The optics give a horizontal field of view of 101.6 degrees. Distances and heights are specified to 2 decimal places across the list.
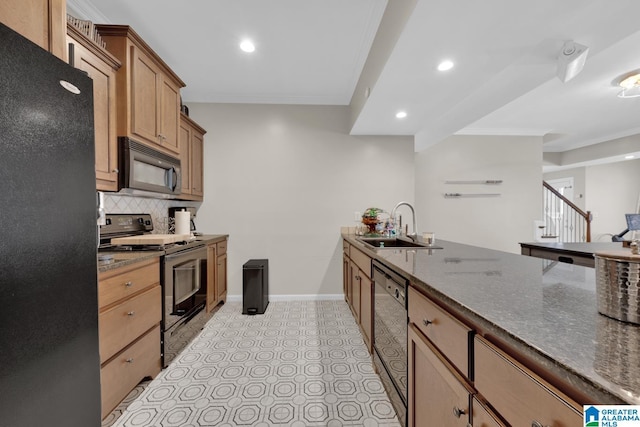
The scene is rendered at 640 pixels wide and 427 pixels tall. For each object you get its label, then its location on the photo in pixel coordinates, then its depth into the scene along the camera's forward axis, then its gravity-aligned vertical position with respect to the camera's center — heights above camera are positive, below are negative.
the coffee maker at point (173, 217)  3.11 -0.05
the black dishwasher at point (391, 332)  1.27 -0.68
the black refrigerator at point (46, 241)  0.74 -0.09
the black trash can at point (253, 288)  3.00 -0.88
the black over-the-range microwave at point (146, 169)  1.86 +0.36
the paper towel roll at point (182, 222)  2.69 -0.10
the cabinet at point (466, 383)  0.51 -0.45
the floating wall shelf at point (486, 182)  4.41 +0.51
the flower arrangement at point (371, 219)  3.10 -0.08
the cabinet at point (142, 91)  1.88 +0.98
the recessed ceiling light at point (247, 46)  2.38 +1.56
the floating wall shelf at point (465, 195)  4.40 +0.29
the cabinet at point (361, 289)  1.98 -0.70
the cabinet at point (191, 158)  2.90 +0.65
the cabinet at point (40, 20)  0.91 +0.72
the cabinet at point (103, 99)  1.59 +0.77
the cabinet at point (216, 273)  2.86 -0.72
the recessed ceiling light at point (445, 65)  1.81 +1.04
